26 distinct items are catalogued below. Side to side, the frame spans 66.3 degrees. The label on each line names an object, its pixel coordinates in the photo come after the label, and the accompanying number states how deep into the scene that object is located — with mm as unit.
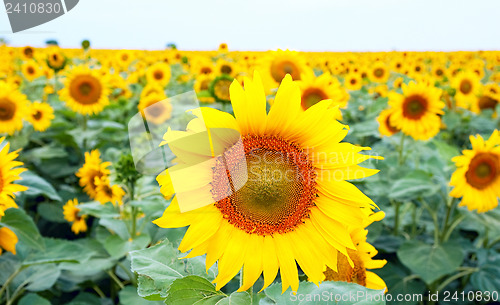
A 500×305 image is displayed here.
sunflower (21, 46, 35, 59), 7023
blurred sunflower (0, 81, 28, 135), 3098
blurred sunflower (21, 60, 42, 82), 5660
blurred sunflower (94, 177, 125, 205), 2375
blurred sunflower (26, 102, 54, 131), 3625
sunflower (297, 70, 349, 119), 2520
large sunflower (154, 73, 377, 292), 948
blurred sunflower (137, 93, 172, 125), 3829
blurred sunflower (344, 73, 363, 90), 6012
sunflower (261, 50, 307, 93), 2990
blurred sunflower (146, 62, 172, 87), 5926
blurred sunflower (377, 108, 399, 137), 3352
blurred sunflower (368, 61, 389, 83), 6359
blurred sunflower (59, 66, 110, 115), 4230
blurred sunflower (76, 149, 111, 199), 2666
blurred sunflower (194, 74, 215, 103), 4070
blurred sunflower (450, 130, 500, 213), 2145
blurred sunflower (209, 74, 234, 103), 3504
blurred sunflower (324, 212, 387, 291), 1219
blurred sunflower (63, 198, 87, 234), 2793
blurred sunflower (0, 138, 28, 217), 1511
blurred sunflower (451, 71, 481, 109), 5184
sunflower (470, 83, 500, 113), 5281
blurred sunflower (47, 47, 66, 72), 4555
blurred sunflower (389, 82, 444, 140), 3096
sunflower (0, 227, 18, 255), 1862
